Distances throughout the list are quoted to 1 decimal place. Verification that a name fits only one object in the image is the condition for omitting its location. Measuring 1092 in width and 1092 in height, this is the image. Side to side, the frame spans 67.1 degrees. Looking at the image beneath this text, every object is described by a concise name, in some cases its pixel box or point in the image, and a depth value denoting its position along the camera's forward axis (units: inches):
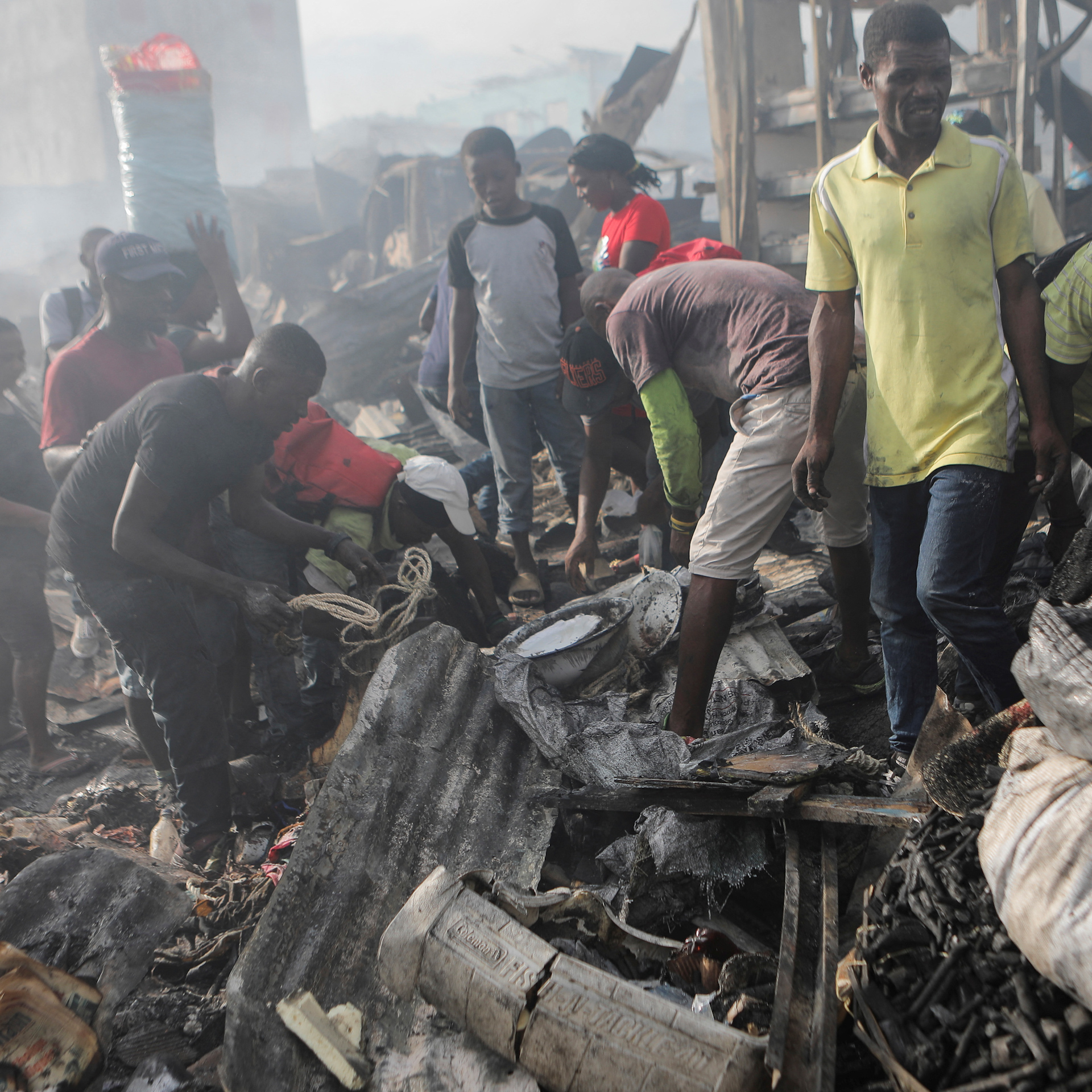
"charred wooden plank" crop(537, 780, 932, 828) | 79.7
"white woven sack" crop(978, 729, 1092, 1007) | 52.1
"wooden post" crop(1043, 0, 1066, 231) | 245.4
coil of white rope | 129.0
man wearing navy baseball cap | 164.1
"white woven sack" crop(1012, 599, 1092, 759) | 58.8
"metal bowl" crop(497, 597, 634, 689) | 126.3
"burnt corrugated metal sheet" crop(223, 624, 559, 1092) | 75.9
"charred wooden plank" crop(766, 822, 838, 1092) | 59.1
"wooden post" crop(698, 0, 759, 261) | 274.2
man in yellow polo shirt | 87.7
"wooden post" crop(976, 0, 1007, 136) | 261.0
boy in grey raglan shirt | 190.2
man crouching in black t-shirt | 125.3
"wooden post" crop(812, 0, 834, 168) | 258.5
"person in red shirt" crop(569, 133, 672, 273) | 183.9
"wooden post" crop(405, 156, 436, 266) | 614.5
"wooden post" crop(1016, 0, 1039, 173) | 235.8
